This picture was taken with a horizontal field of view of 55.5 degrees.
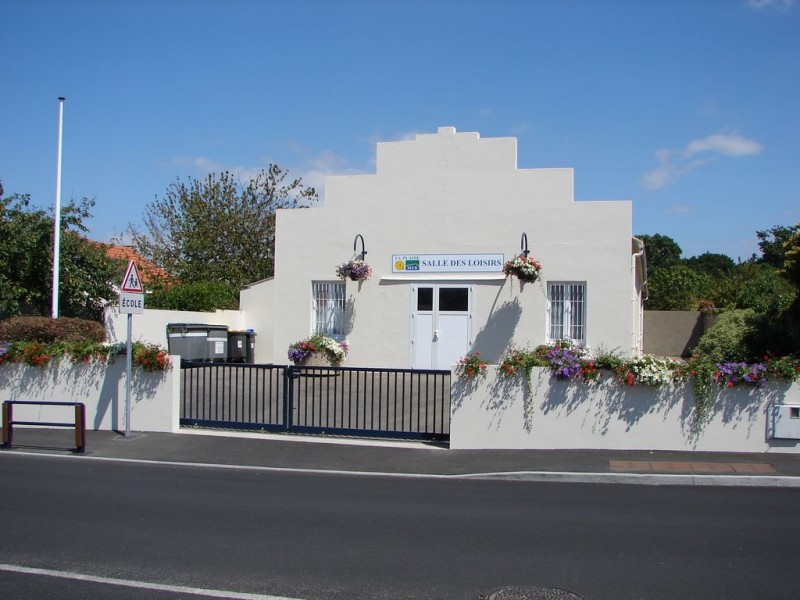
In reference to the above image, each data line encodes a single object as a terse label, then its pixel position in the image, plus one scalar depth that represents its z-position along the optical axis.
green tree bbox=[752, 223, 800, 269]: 62.69
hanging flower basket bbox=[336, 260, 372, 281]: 19.70
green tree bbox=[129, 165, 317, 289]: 32.28
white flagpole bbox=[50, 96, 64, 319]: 19.42
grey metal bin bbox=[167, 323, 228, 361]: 21.62
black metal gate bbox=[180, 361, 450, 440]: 12.77
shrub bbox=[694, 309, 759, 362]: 16.52
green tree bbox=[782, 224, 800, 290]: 15.15
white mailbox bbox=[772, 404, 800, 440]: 10.92
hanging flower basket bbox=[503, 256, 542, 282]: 18.22
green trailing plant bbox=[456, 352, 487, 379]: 11.95
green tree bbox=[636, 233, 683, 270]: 87.50
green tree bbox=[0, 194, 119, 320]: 20.58
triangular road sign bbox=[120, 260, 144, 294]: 12.97
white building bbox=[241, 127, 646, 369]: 18.64
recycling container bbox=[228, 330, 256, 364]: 22.50
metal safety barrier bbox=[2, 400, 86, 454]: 11.73
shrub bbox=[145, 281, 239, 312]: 24.50
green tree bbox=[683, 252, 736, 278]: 80.66
